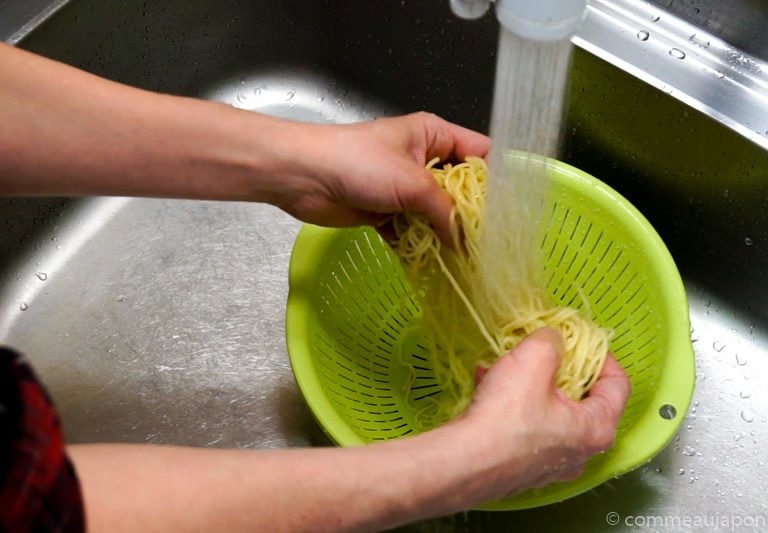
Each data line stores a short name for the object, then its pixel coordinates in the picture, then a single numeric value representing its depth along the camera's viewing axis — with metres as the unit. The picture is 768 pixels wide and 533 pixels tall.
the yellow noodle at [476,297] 0.85
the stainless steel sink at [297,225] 0.96
